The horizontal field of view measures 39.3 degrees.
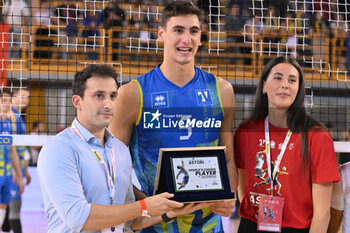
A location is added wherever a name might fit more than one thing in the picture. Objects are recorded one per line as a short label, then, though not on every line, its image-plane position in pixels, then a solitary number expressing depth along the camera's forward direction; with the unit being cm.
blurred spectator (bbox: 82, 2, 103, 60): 1323
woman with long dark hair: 358
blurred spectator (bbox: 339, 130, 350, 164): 1085
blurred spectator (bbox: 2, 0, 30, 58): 1131
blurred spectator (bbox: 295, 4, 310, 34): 1143
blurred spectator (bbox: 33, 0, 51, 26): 1405
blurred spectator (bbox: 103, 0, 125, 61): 1138
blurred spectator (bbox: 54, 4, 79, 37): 1247
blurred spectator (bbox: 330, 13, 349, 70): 1270
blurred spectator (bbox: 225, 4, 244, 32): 1254
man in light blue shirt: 278
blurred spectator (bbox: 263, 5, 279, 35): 1333
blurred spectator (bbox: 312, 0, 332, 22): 1142
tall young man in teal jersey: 364
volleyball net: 1212
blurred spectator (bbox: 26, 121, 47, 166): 1144
